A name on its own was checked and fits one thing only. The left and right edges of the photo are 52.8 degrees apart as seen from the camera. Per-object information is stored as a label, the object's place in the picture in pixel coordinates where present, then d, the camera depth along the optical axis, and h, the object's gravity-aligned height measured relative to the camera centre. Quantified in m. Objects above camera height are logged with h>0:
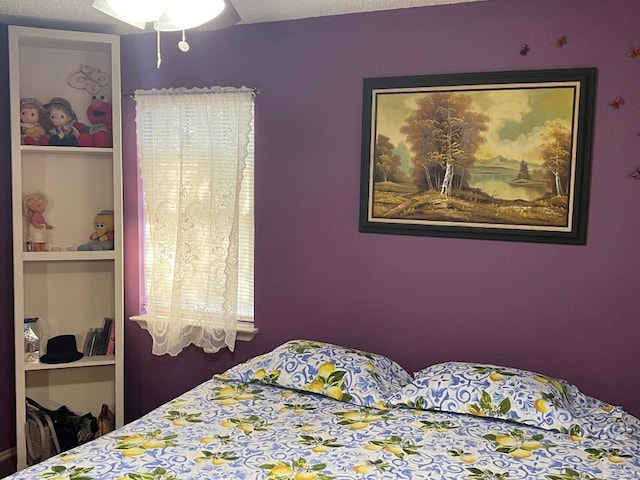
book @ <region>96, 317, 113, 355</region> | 3.43 -0.80
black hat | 3.28 -0.83
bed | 1.96 -0.82
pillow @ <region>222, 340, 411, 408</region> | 2.58 -0.74
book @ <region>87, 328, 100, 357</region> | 3.42 -0.81
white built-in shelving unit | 3.19 -0.28
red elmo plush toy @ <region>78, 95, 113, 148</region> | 3.31 +0.32
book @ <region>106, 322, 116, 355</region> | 3.41 -0.81
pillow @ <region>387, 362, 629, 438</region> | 2.27 -0.74
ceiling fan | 1.87 +0.53
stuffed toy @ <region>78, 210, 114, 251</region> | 3.37 -0.22
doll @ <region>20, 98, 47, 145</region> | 3.25 +0.32
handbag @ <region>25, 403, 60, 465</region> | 3.26 -1.28
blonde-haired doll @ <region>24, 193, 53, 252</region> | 3.29 -0.17
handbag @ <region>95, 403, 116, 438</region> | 3.44 -1.24
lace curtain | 3.15 -0.07
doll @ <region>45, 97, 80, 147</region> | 3.30 +0.34
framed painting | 2.60 +0.19
